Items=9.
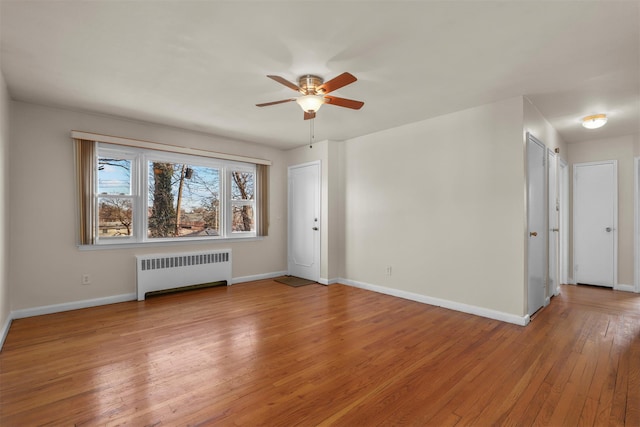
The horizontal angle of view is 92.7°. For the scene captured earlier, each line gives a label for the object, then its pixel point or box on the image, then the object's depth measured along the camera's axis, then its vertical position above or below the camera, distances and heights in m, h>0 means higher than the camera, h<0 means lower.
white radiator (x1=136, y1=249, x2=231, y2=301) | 4.31 -0.89
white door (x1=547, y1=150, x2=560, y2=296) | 4.24 -0.18
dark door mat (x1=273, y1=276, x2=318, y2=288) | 5.26 -1.27
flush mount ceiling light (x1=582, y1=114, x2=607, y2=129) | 3.82 +1.11
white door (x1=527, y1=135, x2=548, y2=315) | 3.47 -0.18
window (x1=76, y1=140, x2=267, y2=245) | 3.98 +0.24
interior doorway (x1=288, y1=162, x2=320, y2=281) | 5.48 -0.20
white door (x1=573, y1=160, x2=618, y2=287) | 4.93 -0.23
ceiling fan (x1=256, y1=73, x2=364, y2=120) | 2.79 +1.05
